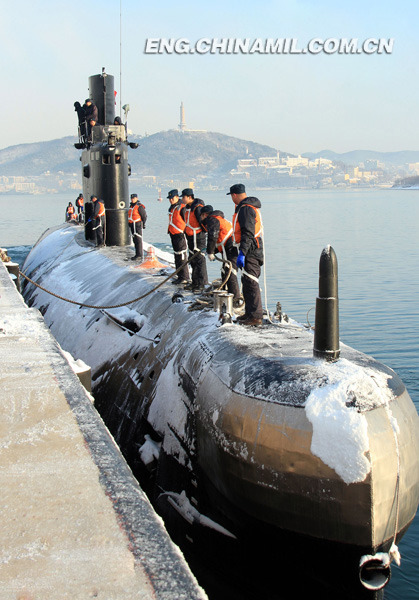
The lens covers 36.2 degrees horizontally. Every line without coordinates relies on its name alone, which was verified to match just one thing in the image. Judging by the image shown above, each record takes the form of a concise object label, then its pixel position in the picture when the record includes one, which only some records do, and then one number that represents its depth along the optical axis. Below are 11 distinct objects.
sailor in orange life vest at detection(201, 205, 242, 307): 9.58
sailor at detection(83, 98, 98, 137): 19.48
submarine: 5.25
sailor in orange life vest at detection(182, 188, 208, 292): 10.89
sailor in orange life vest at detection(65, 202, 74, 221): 32.54
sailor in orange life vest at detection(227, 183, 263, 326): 8.38
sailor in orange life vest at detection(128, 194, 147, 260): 15.18
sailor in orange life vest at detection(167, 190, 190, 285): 11.70
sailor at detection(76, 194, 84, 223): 29.72
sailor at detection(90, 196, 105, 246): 17.52
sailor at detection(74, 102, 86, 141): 19.64
